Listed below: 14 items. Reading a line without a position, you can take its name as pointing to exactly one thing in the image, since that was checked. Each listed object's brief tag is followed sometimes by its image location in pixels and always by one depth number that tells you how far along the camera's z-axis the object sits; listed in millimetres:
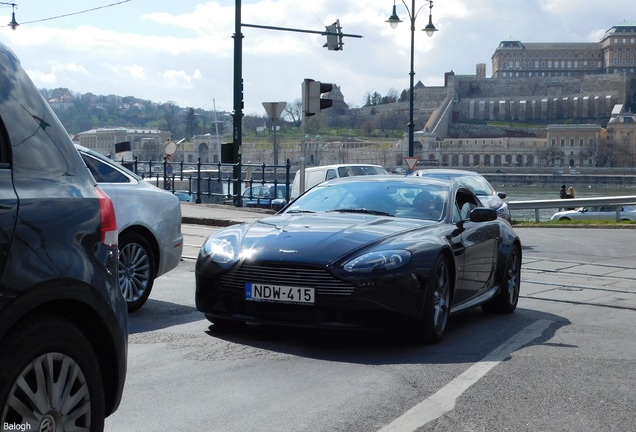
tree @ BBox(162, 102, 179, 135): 115544
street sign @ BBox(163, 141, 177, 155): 38875
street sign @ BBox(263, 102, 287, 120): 24188
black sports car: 7320
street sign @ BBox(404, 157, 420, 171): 38828
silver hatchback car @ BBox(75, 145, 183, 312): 9289
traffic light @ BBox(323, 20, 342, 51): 32406
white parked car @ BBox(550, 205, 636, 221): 50906
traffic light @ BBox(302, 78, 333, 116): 19578
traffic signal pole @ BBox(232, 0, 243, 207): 27656
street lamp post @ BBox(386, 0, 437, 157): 40406
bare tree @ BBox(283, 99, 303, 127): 121312
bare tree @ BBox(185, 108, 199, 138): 115688
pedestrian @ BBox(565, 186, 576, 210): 45781
